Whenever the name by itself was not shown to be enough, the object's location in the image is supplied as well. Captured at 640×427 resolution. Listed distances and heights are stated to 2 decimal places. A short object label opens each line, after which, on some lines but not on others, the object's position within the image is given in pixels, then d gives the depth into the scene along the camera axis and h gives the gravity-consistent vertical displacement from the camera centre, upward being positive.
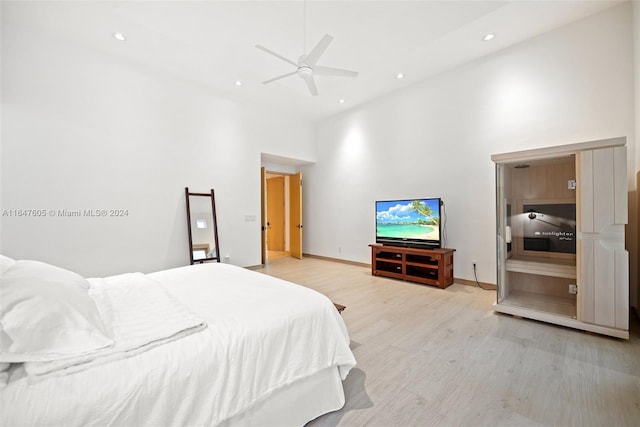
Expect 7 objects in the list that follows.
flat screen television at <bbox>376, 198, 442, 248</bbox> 4.10 -0.21
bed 0.87 -0.57
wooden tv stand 3.92 -0.88
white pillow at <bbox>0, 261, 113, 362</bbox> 0.91 -0.41
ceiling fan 2.65 +1.60
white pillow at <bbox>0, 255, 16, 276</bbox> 1.25 -0.25
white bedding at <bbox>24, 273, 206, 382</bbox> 0.93 -0.53
